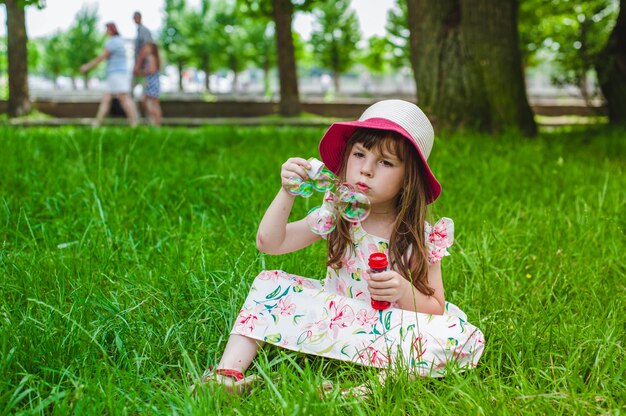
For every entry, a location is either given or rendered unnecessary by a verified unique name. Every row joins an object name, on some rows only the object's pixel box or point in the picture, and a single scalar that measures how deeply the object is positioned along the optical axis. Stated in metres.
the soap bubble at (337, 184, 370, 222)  2.01
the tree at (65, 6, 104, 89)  37.75
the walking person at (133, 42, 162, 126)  9.49
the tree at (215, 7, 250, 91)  34.19
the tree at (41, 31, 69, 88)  40.56
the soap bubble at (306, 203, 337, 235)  2.09
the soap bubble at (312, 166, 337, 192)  2.08
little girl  2.08
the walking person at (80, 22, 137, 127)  9.24
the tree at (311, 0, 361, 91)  33.25
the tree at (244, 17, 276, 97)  34.97
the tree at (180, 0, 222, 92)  34.03
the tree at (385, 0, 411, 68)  29.42
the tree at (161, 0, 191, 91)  34.62
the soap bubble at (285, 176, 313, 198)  2.07
